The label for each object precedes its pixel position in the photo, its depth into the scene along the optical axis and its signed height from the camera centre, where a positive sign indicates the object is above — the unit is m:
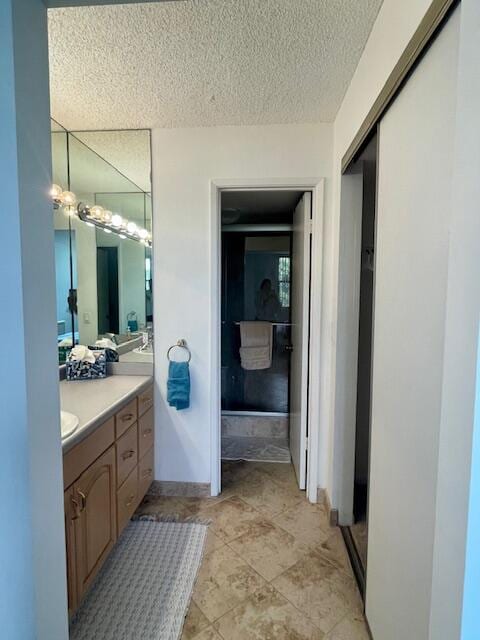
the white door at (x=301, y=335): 2.23 -0.32
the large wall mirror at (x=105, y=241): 2.18 +0.34
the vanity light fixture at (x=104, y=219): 2.18 +0.49
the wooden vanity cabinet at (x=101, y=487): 1.29 -0.95
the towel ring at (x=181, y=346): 2.23 -0.38
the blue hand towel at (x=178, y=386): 2.17 -0.63
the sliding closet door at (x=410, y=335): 0.84 -0.13
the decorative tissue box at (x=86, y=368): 2.14 -0.52
